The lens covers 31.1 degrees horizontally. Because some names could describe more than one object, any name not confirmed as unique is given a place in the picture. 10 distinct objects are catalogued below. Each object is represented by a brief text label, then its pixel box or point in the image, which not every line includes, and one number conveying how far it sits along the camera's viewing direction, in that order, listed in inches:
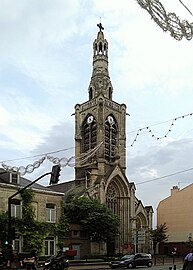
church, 2006.0
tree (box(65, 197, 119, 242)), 1609.0
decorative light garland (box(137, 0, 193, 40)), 276.0
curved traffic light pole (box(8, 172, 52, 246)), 797.9
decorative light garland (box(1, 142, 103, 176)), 868.8
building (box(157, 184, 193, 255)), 2018.0
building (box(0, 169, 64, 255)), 1220.7
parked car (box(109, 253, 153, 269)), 1208.7
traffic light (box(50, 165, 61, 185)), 717.9
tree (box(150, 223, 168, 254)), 1985.4
